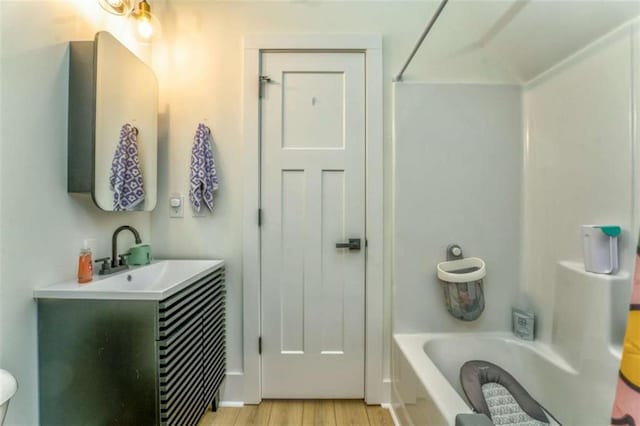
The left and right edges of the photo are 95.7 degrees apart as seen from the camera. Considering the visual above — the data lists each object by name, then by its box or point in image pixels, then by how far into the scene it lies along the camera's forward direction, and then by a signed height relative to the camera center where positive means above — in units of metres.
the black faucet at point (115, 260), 1.40 -0.24
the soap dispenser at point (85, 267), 1.28 -0.25
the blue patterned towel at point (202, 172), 1.76 +0.25
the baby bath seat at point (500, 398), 1.36 -0.91
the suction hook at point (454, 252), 1.77 -0.24
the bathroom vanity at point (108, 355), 1.11 -0.56
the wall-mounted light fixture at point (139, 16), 1.50 +1.08
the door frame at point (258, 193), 1.82 +0.08
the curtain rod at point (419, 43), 1.25 +0.88
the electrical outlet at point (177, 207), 1.85 +0.03
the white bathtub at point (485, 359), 1.22 -0.80
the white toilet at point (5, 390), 0.82 -0.52
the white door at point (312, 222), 1.85 -0.06
